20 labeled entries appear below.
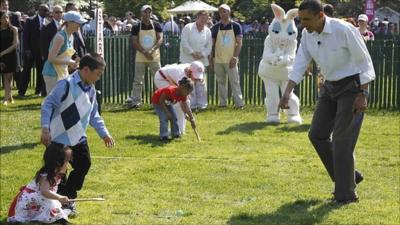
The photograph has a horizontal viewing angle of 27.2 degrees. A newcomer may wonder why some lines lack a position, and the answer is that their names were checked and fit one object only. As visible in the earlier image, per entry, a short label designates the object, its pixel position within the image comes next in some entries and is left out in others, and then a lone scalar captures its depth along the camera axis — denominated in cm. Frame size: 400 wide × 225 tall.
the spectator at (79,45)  1335
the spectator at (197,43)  1625
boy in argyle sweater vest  732
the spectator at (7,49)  1636
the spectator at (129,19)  2979
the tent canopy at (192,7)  3422
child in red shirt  1170
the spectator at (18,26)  1934
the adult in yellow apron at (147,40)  1641
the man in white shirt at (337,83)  776
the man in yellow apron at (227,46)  1639
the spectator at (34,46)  1838
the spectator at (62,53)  1096
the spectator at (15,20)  1980
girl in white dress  717
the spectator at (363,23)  1523
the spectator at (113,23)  2470
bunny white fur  1404
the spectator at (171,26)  2831
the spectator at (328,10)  1160
